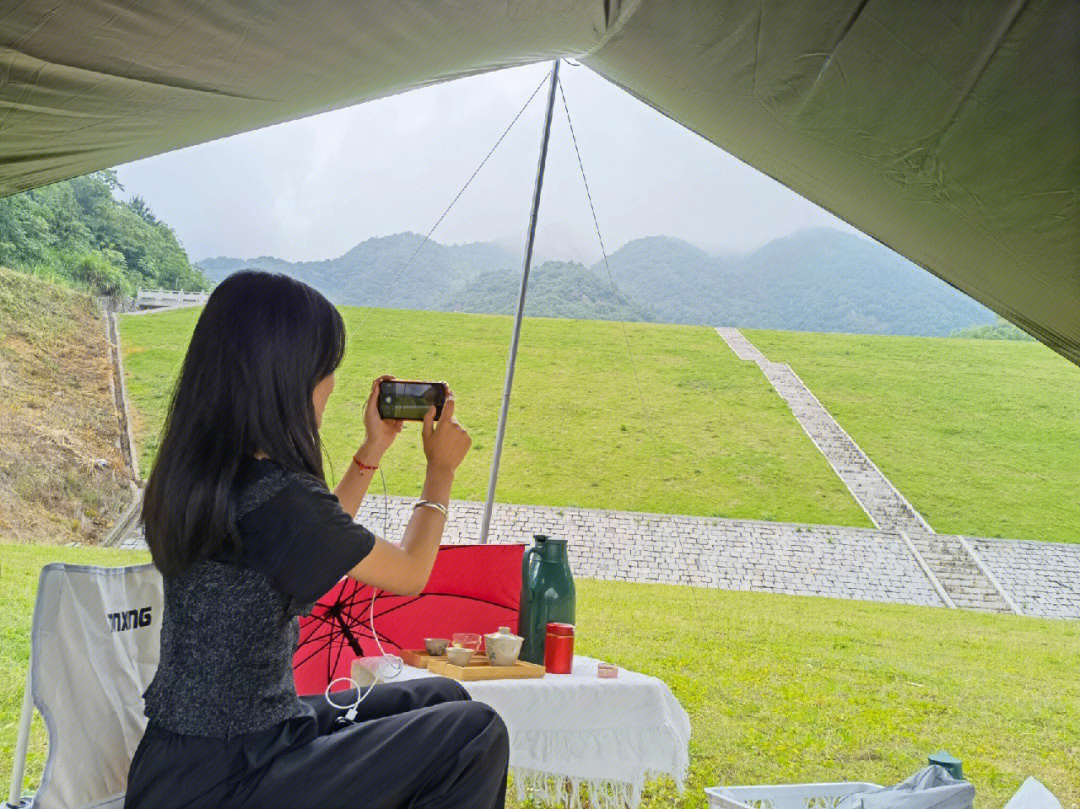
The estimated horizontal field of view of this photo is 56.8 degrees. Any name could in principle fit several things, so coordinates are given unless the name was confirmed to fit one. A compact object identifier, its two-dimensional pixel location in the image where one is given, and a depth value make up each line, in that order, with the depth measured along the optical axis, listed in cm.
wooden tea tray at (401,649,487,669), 199
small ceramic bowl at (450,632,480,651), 207
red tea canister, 204
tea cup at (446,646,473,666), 194
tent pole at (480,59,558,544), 351
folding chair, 142
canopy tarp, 143
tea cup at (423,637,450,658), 204
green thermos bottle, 216
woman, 118
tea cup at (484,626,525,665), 197
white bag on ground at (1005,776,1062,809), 209
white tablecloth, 191
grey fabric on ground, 199
